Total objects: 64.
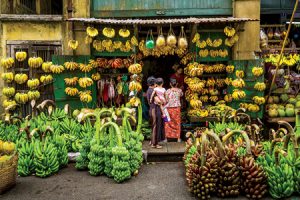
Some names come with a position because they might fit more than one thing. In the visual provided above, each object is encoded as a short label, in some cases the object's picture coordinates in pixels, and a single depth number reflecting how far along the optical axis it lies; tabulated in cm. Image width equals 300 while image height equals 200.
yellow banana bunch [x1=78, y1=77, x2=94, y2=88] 1073
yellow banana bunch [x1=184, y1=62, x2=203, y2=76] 1059
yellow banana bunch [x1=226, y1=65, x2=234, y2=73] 1088
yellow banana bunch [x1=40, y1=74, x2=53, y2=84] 1093
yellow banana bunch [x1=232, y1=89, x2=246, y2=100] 1063
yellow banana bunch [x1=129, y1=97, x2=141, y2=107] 1045
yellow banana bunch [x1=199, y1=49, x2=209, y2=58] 1098
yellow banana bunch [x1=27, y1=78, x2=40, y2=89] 1097
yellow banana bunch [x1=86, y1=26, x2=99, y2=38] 1057
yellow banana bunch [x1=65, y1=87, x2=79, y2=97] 1080
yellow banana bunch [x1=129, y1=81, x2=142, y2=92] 1034
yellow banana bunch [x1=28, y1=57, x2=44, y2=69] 1091
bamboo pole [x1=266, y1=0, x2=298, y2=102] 998
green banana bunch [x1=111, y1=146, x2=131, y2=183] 709
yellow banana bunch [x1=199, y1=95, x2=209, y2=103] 1116
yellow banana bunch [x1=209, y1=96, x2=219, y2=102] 1118
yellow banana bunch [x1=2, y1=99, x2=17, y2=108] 1108
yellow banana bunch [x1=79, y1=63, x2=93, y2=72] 1086
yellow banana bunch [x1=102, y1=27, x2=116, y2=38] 1065
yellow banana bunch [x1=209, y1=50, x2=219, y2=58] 1102
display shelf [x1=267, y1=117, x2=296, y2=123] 1069
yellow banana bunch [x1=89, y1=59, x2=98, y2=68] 1098
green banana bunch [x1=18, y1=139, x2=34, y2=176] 758
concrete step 907
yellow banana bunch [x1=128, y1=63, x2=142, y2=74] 1052
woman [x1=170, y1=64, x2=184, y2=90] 1123
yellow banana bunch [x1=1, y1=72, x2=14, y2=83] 1104
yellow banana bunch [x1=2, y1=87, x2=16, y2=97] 1107
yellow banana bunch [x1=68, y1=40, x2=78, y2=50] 1077
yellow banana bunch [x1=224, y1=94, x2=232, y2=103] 1098
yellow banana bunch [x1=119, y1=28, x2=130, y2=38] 1070
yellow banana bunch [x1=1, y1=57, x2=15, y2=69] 1100
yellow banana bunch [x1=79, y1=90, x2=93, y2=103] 1075
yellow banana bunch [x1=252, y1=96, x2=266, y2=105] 1069
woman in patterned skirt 1016
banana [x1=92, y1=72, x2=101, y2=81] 1108
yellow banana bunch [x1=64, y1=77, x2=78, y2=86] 1078
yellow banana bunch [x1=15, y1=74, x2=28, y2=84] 1102
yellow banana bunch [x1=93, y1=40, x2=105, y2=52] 1096
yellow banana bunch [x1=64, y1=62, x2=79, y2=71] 1077
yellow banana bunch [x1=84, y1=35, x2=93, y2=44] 1074
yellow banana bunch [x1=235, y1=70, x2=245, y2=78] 1074
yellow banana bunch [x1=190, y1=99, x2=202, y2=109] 1073
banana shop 1066
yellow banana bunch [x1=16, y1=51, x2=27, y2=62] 1096
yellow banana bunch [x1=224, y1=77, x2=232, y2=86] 1097
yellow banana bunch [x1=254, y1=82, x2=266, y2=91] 1063
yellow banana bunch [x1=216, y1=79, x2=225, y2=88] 1122
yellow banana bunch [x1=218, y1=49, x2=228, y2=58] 1102
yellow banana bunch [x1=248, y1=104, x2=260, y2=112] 1075
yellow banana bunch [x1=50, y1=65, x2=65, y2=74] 1070
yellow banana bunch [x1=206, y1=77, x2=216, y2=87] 1109
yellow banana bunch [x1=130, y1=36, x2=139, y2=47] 1082
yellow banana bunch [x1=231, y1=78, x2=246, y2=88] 1062
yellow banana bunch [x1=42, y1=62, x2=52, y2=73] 1087
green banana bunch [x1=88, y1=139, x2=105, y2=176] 743
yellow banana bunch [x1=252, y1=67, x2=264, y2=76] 1056
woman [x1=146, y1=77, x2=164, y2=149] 953
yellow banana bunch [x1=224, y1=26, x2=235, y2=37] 1065
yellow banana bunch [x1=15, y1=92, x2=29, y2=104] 1101
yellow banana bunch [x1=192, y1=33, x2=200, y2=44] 1069
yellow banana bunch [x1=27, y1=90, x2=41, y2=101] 1101
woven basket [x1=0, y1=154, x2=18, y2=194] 649
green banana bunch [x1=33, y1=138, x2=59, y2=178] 749
